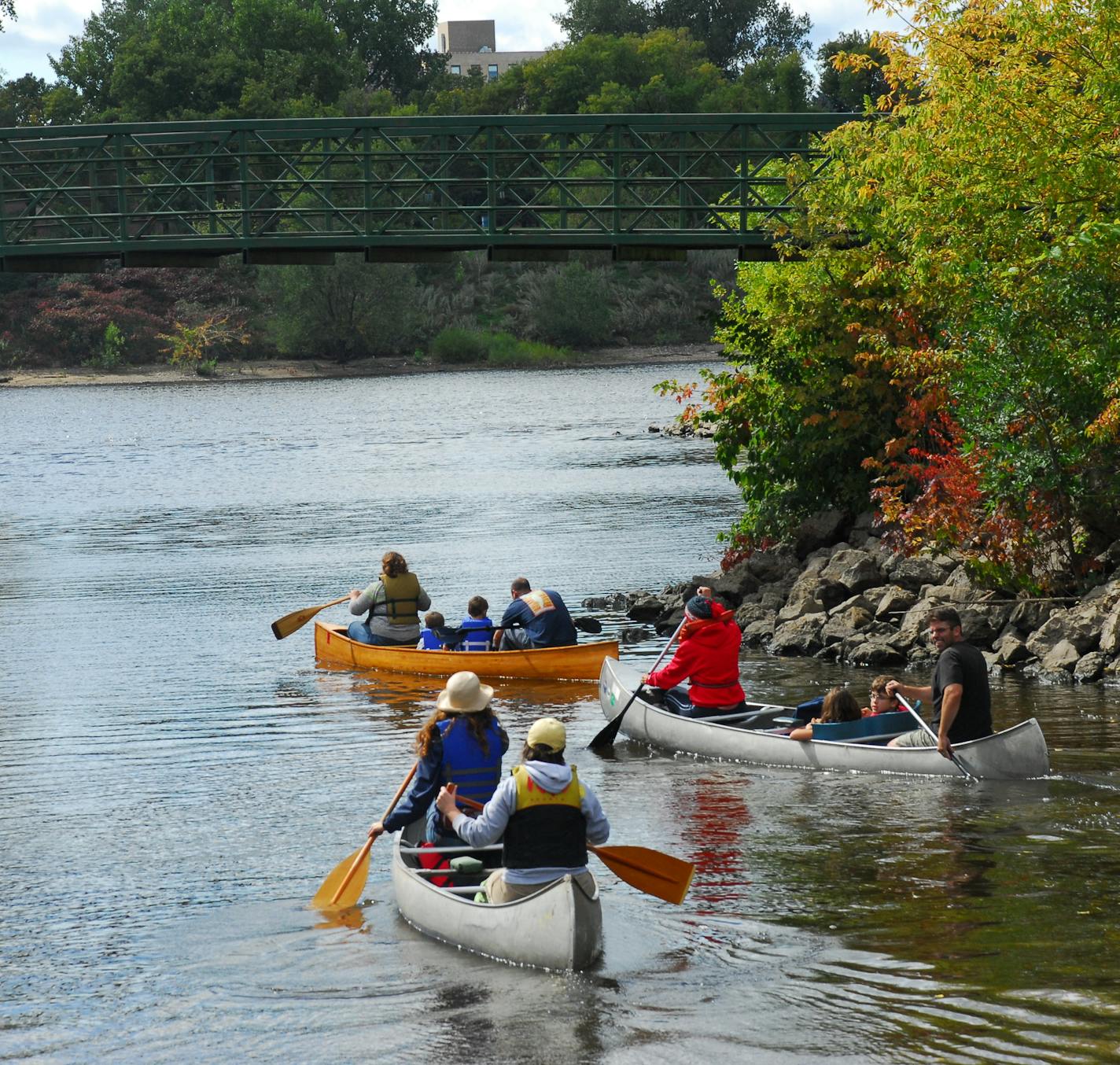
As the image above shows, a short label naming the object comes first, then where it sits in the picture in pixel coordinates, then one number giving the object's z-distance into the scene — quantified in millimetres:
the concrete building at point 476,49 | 180125
